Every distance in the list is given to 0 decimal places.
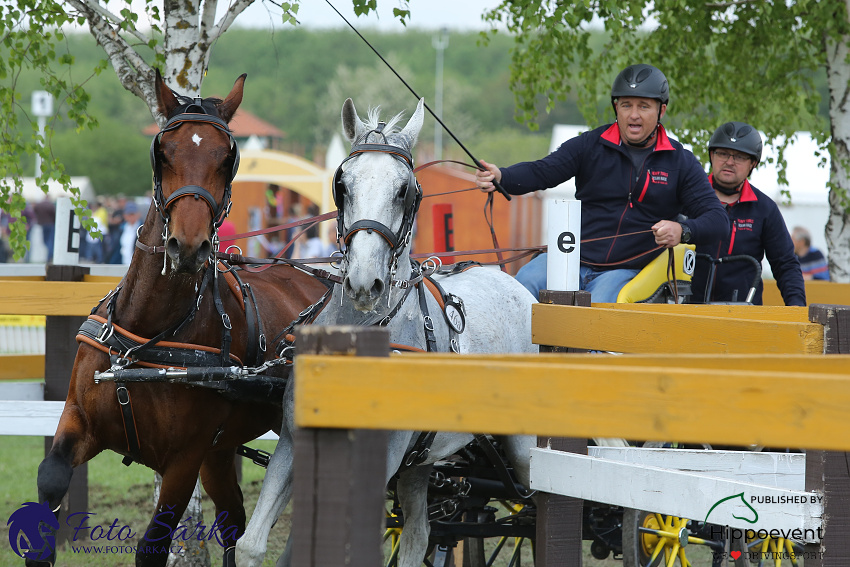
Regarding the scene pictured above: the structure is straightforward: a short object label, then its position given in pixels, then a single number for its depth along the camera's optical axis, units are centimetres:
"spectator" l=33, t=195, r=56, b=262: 5034
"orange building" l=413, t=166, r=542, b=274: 3994
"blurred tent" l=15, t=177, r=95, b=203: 7111
